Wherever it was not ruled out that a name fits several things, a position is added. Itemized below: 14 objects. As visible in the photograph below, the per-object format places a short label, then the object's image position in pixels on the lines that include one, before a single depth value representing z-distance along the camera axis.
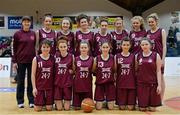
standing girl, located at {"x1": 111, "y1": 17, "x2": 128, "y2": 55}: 6.00
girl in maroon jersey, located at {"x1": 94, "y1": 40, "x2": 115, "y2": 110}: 5.69
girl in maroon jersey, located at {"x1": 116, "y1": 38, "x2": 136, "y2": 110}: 5.68
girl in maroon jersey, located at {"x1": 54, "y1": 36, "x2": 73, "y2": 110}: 5.66
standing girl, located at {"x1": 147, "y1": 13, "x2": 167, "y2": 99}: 5.86
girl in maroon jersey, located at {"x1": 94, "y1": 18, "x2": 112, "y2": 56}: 5.91
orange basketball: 5.49
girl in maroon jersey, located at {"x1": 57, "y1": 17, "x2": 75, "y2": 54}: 5.86
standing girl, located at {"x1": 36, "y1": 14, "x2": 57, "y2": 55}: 5.91
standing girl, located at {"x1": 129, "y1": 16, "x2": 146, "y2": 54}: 5.89
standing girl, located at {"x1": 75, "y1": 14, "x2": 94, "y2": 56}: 5.89
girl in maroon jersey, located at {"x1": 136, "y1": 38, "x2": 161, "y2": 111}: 5.59
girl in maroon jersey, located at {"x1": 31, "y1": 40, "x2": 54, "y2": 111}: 5.64
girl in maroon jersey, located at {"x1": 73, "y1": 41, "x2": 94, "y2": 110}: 5.67
